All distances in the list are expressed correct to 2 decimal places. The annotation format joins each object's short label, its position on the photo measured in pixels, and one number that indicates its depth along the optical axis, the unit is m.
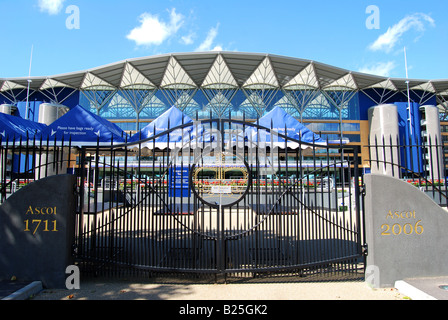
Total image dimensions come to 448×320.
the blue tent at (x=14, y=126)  7.60
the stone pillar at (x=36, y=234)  4.09
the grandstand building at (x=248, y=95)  42.84
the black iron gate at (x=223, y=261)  4.21
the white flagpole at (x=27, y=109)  42.54
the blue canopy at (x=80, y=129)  7.96
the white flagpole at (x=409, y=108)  45.47
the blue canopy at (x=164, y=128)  8.61
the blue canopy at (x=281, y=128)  8.55
